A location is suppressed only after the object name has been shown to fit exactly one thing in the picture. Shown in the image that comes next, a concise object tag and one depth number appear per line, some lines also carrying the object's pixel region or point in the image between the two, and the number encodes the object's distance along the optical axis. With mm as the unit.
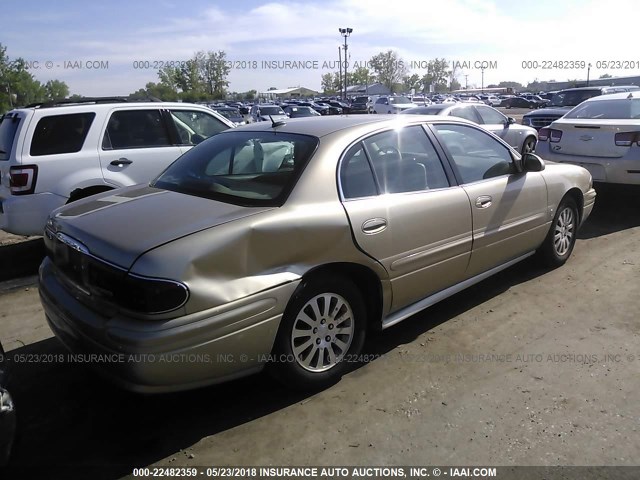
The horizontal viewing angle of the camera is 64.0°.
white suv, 5141
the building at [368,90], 85812
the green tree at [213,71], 82750
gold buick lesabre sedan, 2461
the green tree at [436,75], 117250
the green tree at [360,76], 113856
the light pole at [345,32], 51481
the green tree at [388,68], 103688
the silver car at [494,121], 10148
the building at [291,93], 87938
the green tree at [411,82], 118838
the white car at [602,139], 6562
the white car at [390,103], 27544
